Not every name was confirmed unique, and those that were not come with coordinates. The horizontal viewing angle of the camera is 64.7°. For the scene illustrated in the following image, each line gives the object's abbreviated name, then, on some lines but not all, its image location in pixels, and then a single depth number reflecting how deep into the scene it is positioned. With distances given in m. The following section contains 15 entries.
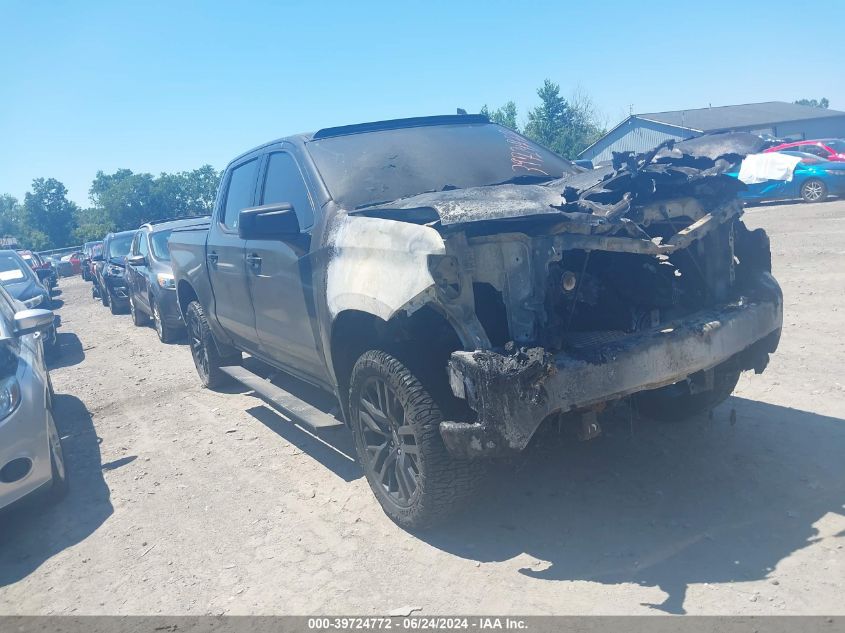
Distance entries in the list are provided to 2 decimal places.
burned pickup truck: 2.96
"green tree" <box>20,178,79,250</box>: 84.31
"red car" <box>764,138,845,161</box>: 21.88
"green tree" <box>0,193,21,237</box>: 90.63
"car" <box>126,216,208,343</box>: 10.22
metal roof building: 47.38
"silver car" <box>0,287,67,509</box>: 4.14
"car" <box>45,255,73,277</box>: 38.41
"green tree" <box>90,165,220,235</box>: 80.75
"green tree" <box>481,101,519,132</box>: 66.97
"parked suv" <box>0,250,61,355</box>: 10.78
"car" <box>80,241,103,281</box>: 24.09
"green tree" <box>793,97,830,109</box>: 131.62
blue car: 16.98
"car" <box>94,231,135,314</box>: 14.65
